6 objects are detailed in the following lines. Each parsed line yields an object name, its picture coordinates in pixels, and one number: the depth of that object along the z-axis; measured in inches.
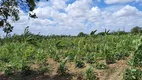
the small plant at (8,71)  134.4
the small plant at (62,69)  121.4
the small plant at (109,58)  121.7
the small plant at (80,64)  123.6
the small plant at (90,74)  110.0
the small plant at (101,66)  117.6
